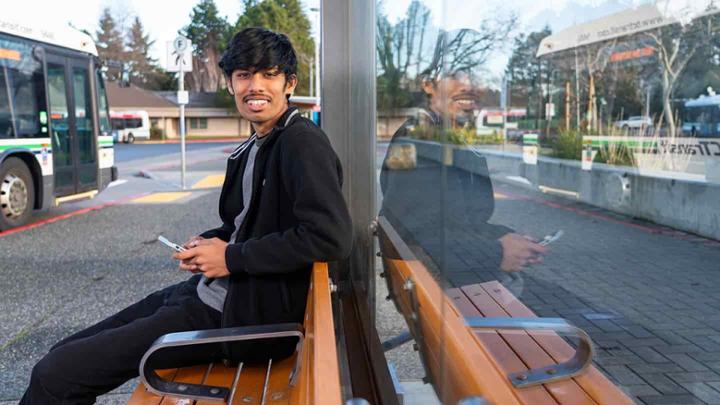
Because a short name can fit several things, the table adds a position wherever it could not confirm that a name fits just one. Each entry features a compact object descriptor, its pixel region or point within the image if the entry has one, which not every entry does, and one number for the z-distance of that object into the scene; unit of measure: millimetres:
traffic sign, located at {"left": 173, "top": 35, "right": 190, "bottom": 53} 12750
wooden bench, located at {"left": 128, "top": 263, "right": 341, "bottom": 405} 1640
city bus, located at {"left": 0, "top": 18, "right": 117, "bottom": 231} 8828
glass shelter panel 736
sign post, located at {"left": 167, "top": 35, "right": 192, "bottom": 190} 12719
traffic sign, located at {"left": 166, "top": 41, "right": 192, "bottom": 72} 12719
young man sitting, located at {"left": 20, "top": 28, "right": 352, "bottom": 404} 1949
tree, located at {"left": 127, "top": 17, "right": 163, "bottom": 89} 75000
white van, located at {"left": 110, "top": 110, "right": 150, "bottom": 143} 47381
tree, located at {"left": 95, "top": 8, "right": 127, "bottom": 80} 73125
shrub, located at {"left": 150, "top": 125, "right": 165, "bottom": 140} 53678
